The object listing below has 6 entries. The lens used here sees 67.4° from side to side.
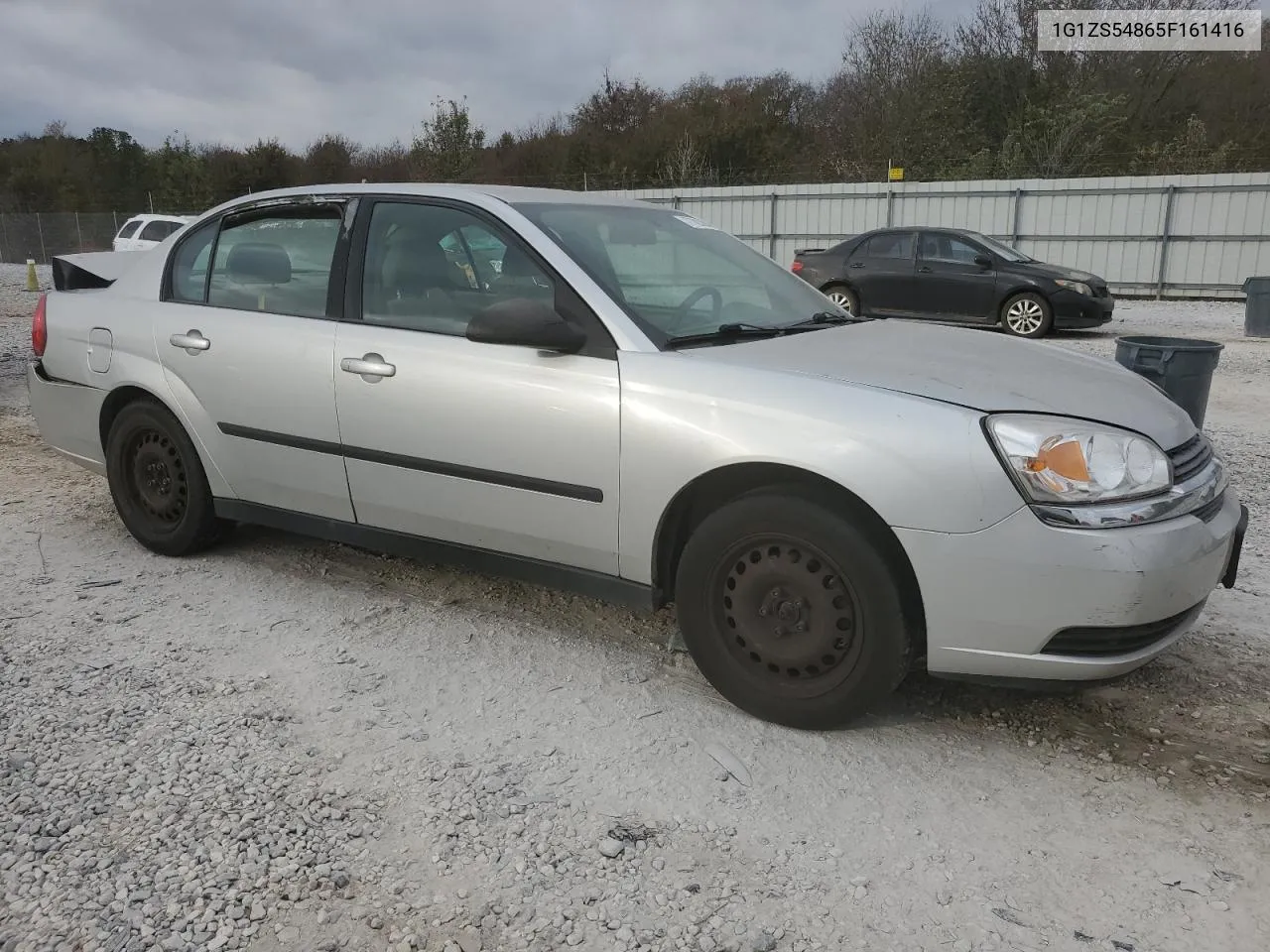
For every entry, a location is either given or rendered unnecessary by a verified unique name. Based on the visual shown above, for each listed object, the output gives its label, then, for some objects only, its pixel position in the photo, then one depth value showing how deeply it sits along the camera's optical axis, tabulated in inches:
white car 761.0
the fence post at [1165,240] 740.0
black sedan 511.8
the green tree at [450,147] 1433.3
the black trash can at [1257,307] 500.7
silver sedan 99.5
